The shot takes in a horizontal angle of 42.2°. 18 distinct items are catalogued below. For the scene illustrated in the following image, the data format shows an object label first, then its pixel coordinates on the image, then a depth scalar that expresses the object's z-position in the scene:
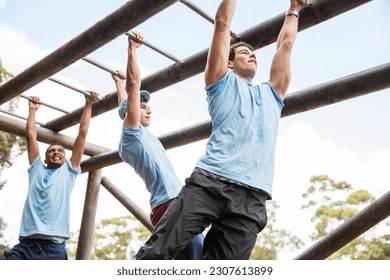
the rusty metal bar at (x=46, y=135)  5.81
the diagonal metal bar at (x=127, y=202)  6.62
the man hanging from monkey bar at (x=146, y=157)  3.15
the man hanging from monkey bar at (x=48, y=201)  4.18
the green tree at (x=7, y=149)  13.91
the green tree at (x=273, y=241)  18.02
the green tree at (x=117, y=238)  19.44
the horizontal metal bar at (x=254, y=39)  3.42
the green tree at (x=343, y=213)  15.61
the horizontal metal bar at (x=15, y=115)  5.70
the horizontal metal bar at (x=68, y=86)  5.04
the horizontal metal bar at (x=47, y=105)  5.35
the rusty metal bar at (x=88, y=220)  6.38
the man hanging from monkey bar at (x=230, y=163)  2.25
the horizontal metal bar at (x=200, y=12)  3.82
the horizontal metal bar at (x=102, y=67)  4.71
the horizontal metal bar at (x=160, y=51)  4.30
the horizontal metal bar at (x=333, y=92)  3.82
